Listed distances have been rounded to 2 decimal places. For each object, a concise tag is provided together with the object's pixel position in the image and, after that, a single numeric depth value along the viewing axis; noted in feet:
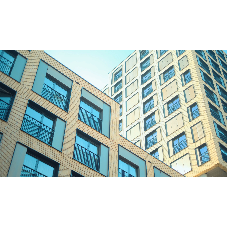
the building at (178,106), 98.89
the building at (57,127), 48.65
